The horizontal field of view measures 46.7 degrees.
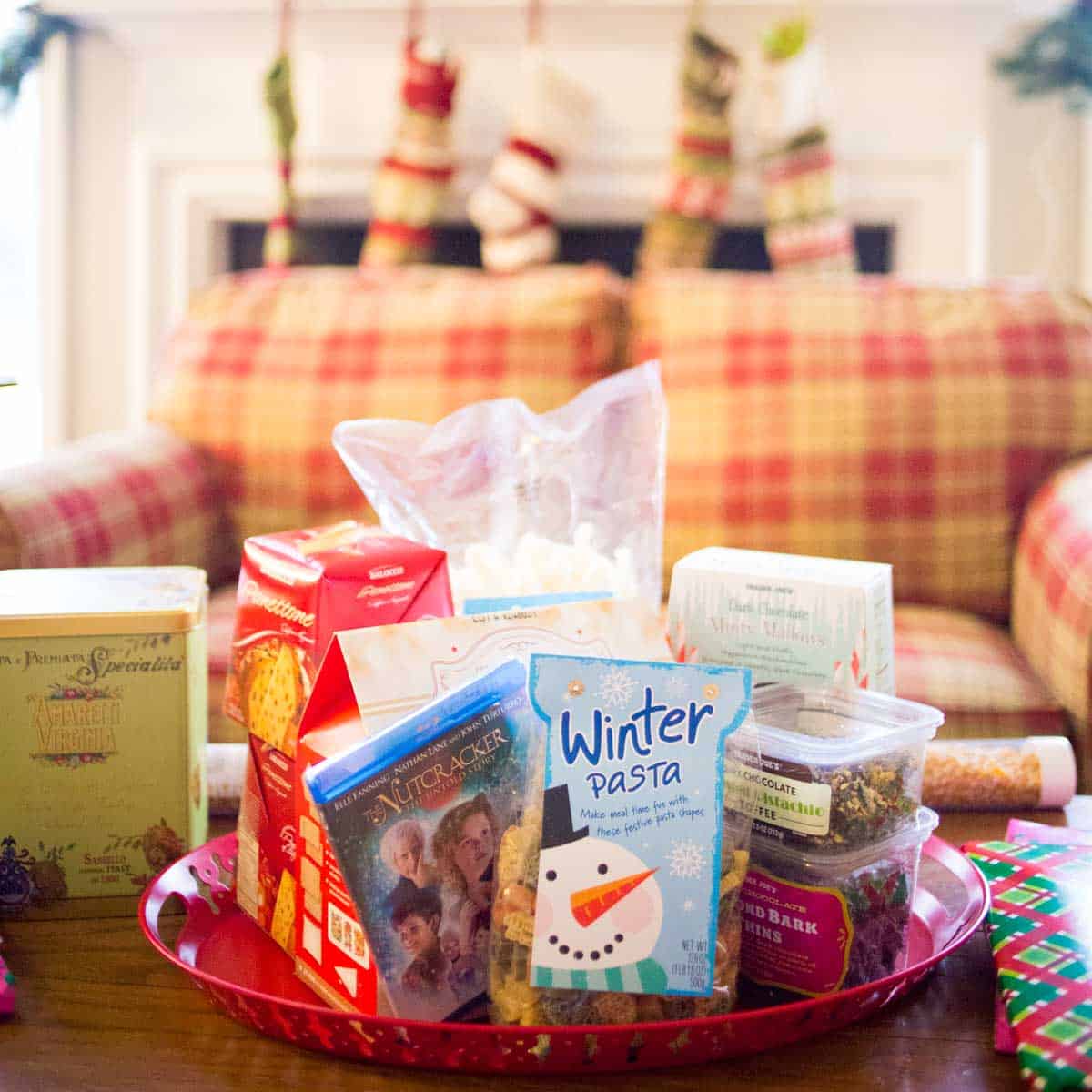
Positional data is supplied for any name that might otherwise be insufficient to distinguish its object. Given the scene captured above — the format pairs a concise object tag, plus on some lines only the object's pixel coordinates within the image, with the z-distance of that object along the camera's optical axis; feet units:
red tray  1.64
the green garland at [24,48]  8.04
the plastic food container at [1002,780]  2.75
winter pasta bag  1.69
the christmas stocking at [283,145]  8.08
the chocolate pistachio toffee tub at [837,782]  1.82
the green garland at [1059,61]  8.18
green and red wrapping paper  1.63
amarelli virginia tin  2.18
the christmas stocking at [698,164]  8.00
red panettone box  1.99
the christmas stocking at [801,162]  8.08
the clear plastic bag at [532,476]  2.71
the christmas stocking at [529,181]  8.11
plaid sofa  5.47
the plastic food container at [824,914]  1.83
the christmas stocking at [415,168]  8.06
